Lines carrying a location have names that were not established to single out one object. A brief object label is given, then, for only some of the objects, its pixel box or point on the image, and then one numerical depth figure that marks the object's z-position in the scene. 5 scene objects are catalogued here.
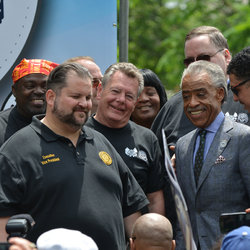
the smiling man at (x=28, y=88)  8.44
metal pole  9.48
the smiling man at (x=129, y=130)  8.07
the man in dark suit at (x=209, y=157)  7.04
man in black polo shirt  6.58
